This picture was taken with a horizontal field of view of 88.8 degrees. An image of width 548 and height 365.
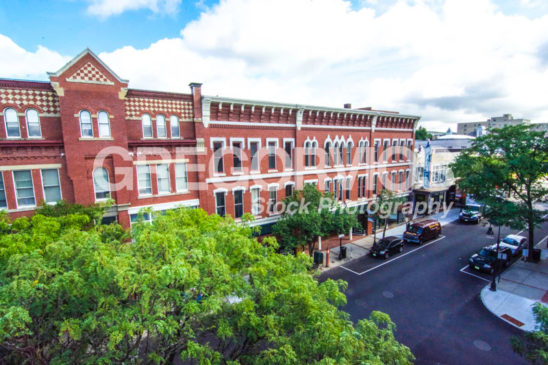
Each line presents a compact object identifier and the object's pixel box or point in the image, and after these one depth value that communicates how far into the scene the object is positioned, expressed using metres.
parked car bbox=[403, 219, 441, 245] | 27.67
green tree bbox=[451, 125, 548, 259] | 20.09
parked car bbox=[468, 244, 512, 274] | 20.91
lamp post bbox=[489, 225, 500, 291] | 18.41
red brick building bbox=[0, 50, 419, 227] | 14.80
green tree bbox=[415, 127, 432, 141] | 90.44
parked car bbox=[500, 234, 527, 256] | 24.30
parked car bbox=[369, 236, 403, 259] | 24.05
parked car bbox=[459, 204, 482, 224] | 34.56
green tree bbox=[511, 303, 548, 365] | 7.97
